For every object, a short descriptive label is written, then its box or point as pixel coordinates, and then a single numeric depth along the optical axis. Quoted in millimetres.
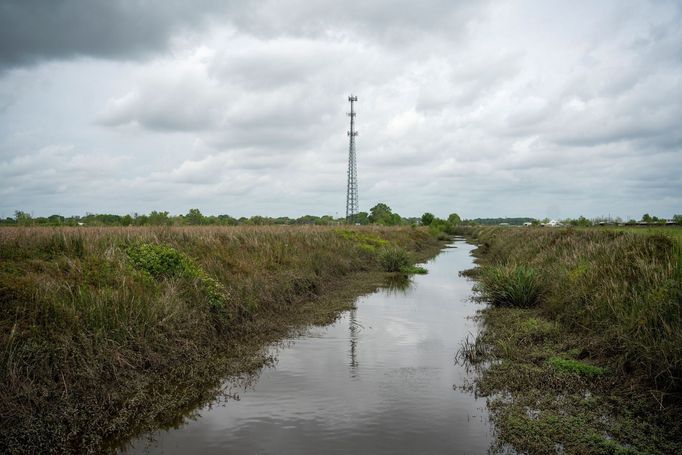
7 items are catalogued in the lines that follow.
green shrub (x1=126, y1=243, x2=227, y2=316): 11414
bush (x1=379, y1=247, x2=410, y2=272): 27234
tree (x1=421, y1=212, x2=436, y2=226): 107625
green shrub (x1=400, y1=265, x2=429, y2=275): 27027
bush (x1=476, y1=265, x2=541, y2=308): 15180
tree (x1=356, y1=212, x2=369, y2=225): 95800
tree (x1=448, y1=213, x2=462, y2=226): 132100
